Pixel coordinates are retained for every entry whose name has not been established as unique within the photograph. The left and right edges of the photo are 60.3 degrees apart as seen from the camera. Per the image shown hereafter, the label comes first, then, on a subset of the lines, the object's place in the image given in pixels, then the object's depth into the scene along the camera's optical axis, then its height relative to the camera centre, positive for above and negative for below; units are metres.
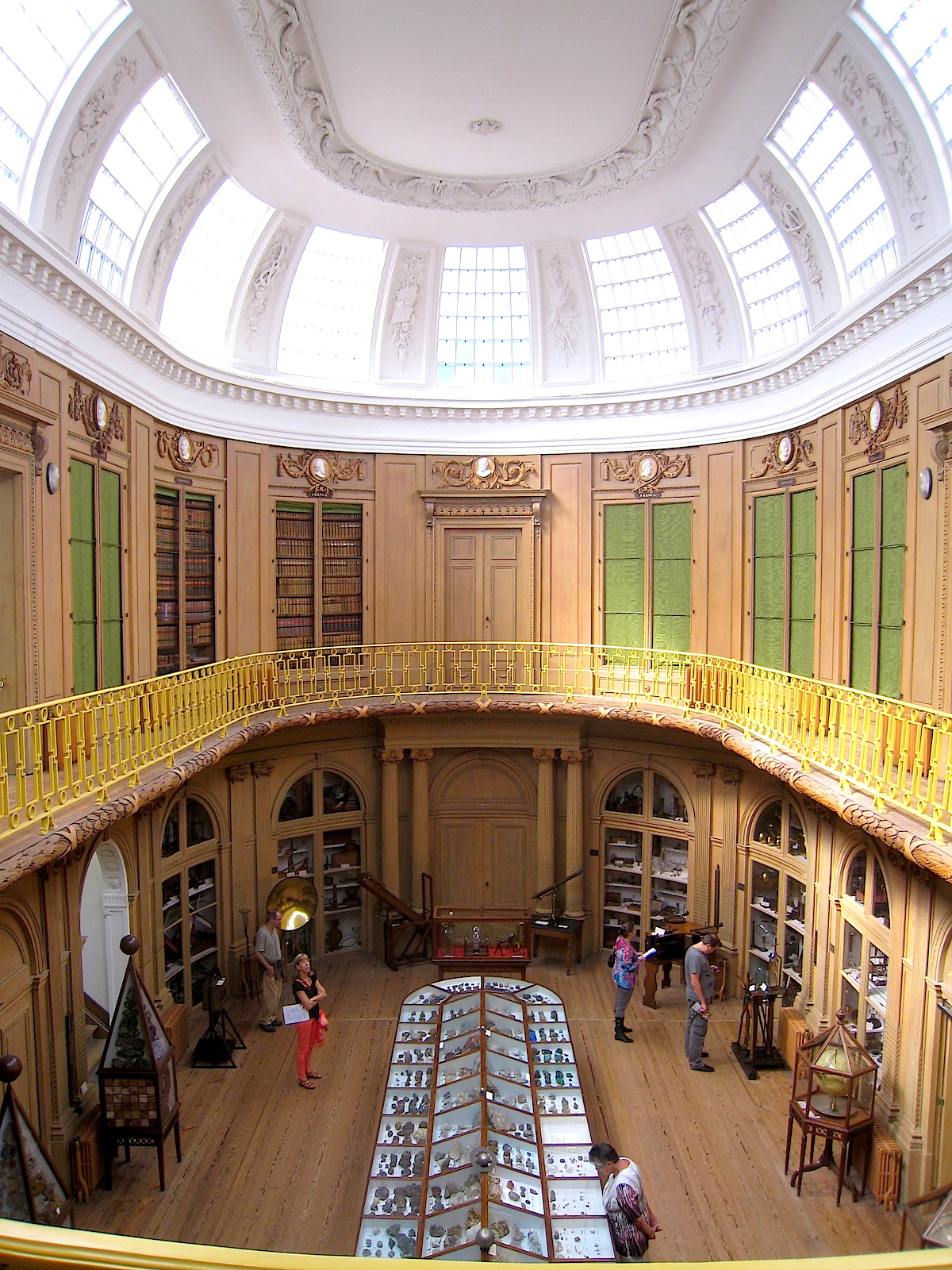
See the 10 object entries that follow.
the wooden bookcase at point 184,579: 11.16 +0.38
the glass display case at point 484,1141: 6.11 -4.61
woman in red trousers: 9.37 -4.67
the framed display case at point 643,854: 13.09 -4.04
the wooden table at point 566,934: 12.76 -5.11
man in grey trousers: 9.73 -4.72
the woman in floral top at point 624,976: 10.58 -4.77
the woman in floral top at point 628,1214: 5.98 -4.47
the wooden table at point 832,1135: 7.48 -4.90
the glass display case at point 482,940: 11.66 -5.05
